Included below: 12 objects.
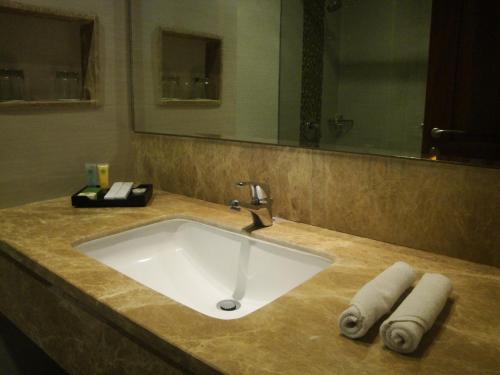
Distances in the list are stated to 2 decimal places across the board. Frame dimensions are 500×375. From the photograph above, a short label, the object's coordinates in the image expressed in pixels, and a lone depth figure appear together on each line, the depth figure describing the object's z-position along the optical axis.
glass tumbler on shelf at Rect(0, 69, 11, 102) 1.34
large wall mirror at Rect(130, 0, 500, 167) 1.00
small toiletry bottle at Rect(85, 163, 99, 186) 1.55
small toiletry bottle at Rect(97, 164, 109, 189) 1.55
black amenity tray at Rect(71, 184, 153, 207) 1.40
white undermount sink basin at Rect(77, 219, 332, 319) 1.08
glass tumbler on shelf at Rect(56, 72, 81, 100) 1.49
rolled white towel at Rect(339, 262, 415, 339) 0.65
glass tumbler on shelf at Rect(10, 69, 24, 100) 1.36
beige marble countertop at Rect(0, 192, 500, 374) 0.60
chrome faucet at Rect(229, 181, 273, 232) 1.18
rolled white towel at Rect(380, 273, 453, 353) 0.61
